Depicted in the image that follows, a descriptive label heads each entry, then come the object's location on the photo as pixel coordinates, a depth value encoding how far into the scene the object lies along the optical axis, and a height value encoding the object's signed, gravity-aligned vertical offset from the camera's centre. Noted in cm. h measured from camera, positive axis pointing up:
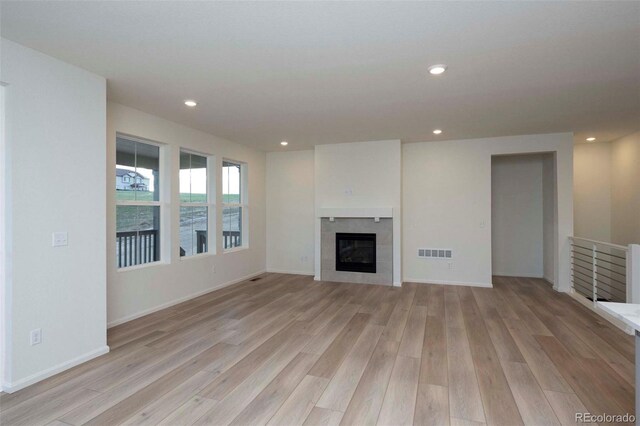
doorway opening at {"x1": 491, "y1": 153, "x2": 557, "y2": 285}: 621 -7
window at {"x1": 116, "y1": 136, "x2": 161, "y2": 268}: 393 +14
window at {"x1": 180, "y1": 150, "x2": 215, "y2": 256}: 486 +14
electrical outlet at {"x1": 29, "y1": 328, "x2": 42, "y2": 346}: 249 -96
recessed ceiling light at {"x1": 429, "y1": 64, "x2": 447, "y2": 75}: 277 +125
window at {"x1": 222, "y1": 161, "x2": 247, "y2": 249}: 580 +17
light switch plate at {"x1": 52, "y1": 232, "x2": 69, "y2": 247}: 264 -21
